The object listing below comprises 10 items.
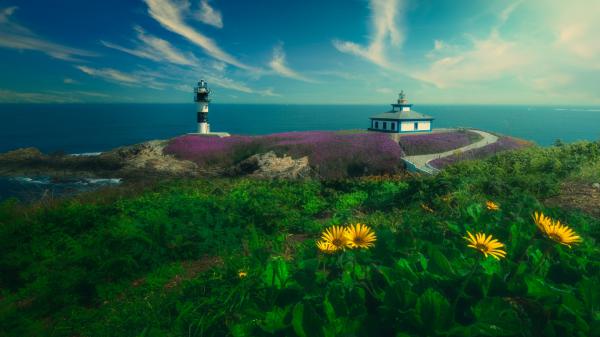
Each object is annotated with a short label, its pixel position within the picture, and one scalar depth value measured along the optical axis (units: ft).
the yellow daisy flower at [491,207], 12.43
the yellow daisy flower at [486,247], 6.53
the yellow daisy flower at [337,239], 7.57
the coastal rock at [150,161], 98.17
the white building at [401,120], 126.93
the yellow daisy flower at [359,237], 7.72
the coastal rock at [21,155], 112.11
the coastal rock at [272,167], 88.33
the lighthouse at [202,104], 143.64
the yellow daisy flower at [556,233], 6.83
